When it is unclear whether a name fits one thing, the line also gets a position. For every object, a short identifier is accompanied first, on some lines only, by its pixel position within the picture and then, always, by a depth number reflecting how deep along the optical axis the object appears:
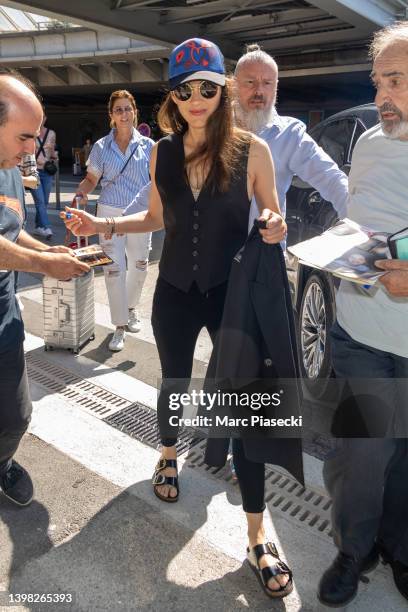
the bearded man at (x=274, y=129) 2.67
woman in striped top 4.37
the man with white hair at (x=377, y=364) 1.87
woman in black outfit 2.09
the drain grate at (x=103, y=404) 3.18
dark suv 3.47
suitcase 4.20
